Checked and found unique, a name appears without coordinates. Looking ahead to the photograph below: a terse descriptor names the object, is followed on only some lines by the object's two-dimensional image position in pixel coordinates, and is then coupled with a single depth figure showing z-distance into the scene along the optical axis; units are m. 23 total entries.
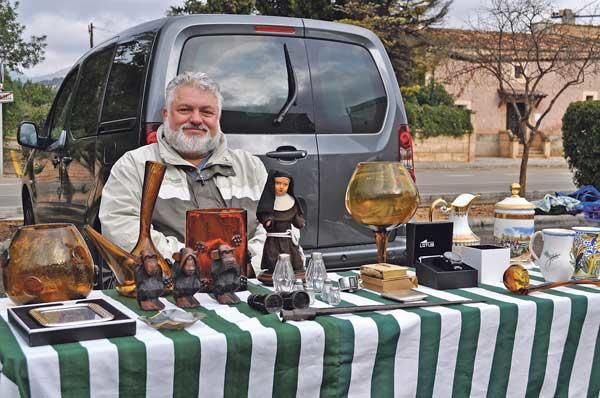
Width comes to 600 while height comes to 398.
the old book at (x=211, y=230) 2.09
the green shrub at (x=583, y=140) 10.52
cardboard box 2.34
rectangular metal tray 1.67
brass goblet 2.28
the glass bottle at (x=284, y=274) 2.13
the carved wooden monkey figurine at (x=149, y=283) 1.89
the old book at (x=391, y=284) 2.18
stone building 30.09
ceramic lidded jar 2.65
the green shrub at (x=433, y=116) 29.30
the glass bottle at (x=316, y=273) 2.17
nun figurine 2.26
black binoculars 1.87
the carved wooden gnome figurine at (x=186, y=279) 1.92
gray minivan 3.56
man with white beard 2.85
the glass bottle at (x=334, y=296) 2.06
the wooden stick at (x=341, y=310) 1.80
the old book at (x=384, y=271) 2.20
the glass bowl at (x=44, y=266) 1.90
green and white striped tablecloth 1.56
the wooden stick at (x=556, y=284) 2.17
